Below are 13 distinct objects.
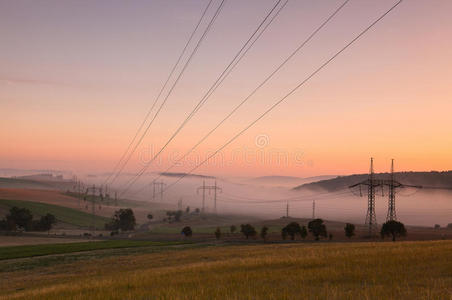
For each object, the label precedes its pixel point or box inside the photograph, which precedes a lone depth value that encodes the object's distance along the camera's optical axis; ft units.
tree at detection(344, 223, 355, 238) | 437.99
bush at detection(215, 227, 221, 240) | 468.67
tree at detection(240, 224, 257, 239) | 476.13
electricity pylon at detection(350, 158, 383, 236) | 354.74
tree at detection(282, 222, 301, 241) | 451.53
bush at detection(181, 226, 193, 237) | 536.09
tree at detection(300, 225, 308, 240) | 449.27
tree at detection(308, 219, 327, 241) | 433.89
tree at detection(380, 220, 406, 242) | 390.81
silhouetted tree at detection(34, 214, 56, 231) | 651.25
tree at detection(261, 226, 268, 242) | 453.99
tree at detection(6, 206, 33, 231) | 640.99
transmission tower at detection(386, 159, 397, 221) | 357.04
